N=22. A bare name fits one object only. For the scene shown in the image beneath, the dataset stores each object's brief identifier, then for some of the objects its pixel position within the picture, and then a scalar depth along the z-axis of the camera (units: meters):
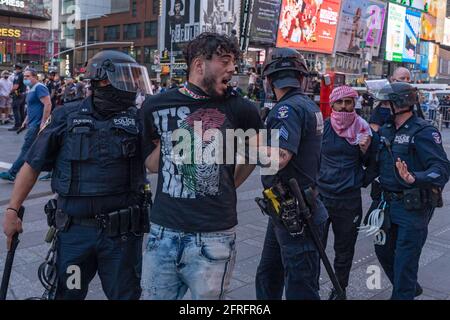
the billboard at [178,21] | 42.25
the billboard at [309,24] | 42.50
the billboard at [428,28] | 68.69
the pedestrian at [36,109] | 7.86
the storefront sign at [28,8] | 42.59
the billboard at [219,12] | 40.06
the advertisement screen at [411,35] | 61.50
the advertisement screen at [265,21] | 40.34
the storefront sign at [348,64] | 51.28
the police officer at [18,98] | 15.13
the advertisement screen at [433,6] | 68.62
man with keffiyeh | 3.93
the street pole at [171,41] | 43.41
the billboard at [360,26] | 49.72
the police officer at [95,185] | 2.79
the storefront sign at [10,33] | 44.62
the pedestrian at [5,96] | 16.92
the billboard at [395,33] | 58.03
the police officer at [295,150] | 2.95
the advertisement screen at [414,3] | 61.67
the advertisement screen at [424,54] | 68.00
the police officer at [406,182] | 3.57
